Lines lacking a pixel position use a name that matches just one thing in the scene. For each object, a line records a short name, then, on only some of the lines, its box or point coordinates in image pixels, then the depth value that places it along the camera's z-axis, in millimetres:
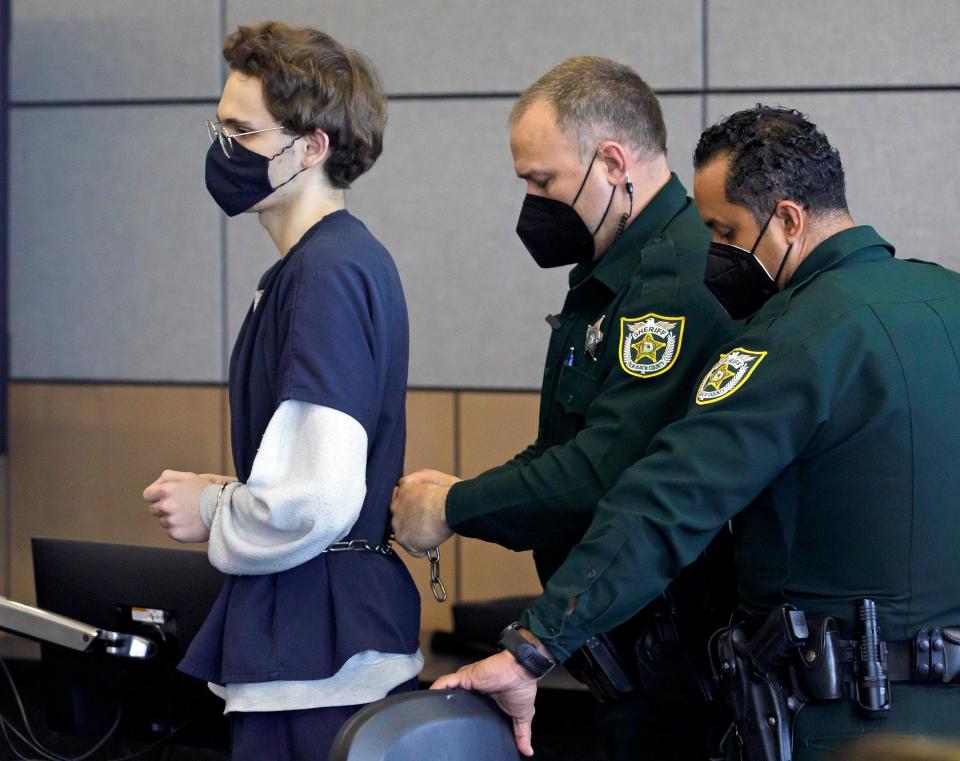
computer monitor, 4750
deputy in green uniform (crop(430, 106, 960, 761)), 4396
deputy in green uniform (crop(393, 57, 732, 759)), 4612
